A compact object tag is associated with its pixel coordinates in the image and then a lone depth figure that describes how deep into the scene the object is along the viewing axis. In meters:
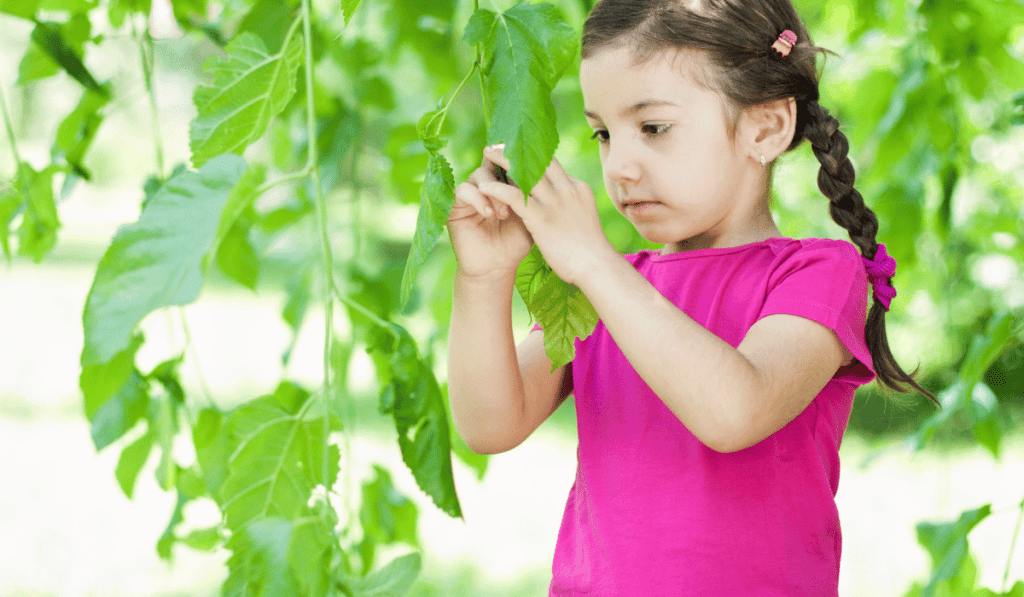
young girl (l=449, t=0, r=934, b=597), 1.68
